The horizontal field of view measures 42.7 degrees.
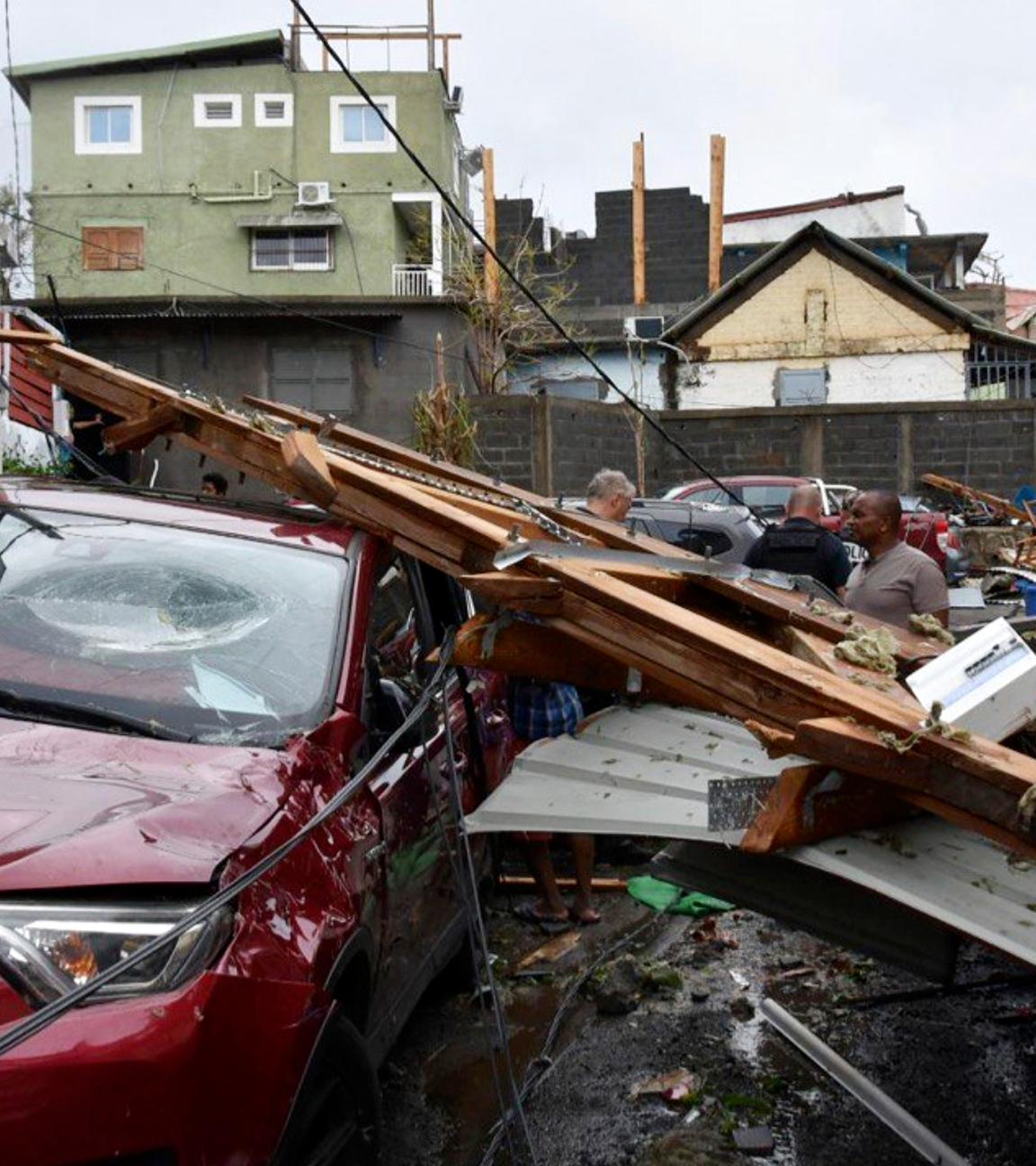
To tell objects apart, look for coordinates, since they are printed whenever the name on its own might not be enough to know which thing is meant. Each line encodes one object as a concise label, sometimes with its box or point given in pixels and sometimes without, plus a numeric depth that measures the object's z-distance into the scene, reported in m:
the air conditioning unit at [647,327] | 36.16
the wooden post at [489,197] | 40.66
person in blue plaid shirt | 5.77
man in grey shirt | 6.20
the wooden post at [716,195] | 36.88
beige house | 30.48
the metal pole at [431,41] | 41.89
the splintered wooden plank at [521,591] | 3.16
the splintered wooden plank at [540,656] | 3.38
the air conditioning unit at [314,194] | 39.53
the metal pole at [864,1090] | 3.53
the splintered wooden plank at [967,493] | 22.77
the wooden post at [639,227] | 37.25
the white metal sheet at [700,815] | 2.74
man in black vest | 7.74
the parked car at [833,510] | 17.25
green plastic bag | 6.19
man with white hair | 6.95
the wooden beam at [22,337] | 5.34
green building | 39.75
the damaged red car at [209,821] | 2.24
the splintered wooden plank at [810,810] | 2.74
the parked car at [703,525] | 13.14
